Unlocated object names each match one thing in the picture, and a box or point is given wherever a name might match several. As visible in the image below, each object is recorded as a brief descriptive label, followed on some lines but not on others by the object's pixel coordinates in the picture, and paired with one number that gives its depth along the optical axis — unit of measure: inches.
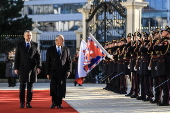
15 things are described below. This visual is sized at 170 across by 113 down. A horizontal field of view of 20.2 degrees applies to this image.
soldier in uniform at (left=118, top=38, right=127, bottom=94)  616.9
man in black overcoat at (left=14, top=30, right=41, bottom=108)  453.1
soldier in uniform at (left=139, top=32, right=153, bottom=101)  507.8
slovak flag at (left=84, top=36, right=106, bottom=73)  668.7
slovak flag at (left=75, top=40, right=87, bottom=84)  622.8
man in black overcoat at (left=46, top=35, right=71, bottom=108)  453.1
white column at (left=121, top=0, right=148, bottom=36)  803.4
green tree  1643.7
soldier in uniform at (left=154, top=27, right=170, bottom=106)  457.7
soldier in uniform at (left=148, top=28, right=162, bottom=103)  475.8
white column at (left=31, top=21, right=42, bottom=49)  1114.4
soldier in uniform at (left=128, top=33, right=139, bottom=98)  556.7
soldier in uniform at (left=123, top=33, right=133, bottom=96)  597.4
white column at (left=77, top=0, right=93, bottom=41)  959.3
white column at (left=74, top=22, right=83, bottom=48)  1120.4
